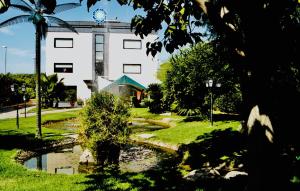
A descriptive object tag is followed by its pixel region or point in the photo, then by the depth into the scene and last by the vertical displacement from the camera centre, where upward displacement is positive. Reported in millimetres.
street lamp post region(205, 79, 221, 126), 19594 +932
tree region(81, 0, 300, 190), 4121 +472
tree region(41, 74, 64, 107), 41312 +1527
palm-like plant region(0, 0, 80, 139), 19078 +4920
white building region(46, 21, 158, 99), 49062 +6712
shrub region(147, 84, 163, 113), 34500 -120
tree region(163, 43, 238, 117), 22266 +1547
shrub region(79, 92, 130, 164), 12750 -949
